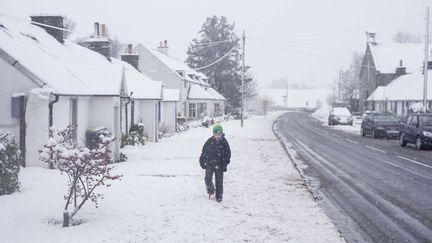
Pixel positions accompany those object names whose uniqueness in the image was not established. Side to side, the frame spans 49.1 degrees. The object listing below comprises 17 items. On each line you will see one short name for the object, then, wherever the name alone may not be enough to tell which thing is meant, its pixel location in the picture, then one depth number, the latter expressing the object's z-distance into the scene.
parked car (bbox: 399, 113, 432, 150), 23.10
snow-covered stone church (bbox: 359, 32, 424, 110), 67.50
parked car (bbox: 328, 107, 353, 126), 50.34
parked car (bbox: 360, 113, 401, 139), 31.77
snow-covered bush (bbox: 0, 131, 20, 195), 10.44
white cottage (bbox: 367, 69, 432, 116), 53.38
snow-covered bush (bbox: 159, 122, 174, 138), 31.36
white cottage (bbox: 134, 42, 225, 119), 52.28
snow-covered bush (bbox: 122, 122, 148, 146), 22.58
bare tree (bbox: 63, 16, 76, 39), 75.46
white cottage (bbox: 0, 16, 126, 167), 14.77
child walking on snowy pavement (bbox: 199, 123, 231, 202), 10.67
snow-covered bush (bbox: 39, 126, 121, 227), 8.24
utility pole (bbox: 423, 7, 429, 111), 33.98
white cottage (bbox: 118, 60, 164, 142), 25.73
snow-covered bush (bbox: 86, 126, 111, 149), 17.33
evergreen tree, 72.56
